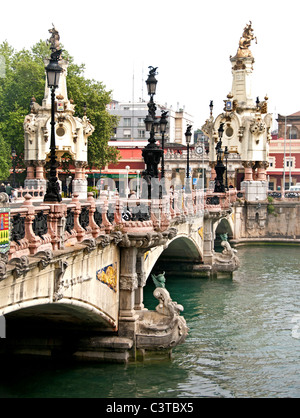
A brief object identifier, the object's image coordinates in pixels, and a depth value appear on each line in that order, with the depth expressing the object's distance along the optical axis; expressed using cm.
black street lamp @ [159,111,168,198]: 2332
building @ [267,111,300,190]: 7044
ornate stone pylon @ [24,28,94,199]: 3634
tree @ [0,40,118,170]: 4684
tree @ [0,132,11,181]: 4359
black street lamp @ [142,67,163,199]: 1927
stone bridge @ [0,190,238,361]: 1354
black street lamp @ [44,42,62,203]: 1413
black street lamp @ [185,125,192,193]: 3288
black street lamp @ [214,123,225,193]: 3872
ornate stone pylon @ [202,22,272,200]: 5091
